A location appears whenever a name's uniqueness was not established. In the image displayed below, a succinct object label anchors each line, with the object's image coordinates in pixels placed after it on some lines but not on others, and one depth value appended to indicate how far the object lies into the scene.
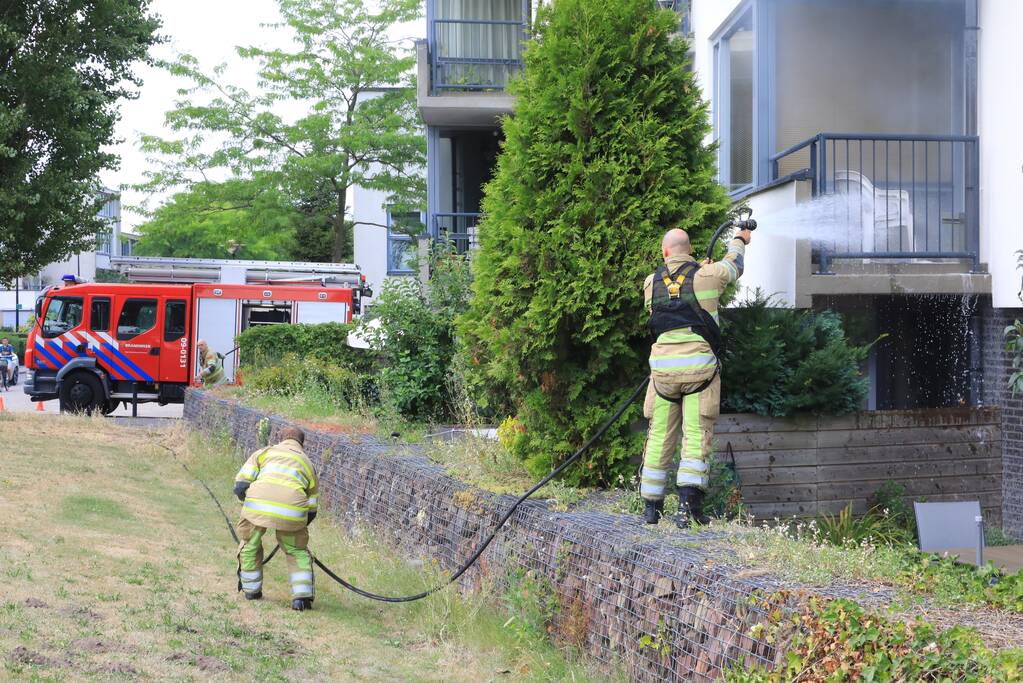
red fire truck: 24.09
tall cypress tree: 6.96
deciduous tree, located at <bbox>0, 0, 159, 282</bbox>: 17.17
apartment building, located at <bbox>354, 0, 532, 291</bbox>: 17.88
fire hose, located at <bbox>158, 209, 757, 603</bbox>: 6.70
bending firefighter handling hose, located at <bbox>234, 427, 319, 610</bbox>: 7.72
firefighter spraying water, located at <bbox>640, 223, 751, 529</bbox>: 6.07
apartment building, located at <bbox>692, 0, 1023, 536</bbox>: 9.38
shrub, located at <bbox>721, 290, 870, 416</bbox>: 8.36
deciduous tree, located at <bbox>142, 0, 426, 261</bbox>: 33.50
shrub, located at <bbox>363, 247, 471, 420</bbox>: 13.18
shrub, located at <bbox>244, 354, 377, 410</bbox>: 15.57
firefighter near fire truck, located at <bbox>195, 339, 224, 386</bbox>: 21.53
